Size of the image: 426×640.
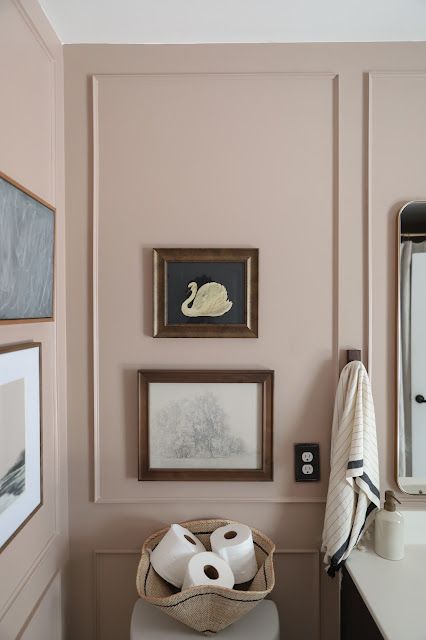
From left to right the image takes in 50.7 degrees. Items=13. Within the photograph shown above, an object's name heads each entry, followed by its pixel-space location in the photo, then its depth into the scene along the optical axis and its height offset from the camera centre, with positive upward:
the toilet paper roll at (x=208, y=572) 1.33 -0.78
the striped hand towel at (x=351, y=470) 1.47 -0.52
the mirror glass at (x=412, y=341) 1.59 -0.10
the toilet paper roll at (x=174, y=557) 1.43 -0.78
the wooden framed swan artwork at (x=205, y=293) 1.58 +0.07
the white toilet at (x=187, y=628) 1.35 -0.97
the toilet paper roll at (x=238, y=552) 1.44 -0.77
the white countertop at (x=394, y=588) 1.19 -0.83
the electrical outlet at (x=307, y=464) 1.62 -0.54
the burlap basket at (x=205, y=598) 1.27 -0.84
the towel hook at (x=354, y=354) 1.58 -0.14
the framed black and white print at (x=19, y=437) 1.15 -0.34
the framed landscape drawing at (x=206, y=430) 1.61 -0.42
